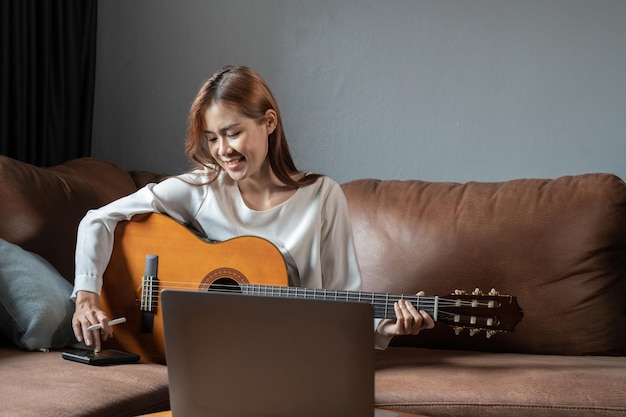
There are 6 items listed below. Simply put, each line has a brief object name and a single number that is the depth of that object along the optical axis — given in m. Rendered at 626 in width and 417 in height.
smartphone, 1.79
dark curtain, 2.72
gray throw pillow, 1.88
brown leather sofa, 2.04
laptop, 1.12
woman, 2.00
